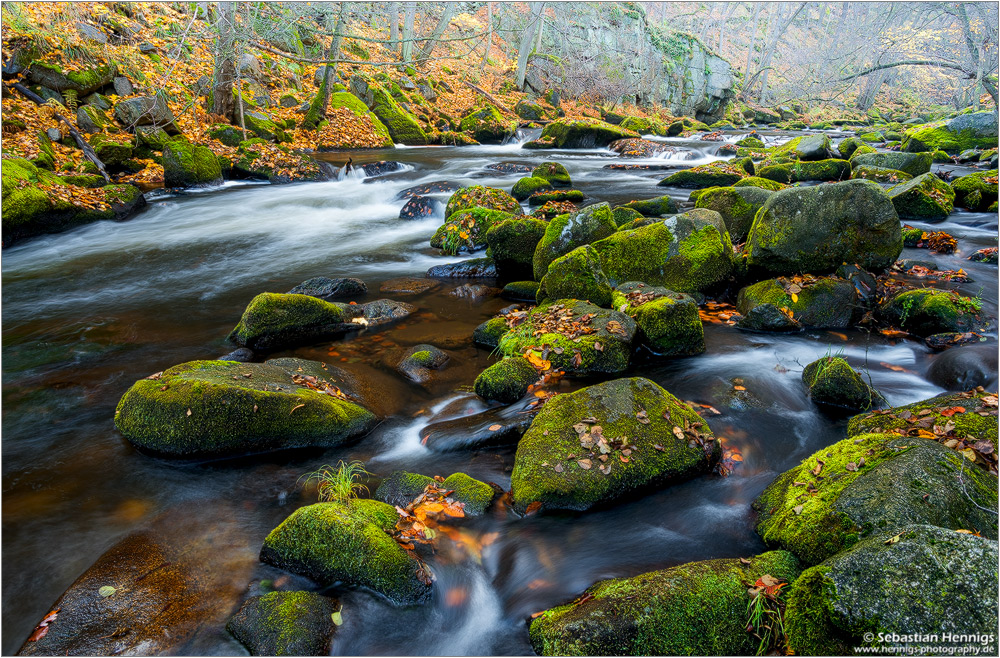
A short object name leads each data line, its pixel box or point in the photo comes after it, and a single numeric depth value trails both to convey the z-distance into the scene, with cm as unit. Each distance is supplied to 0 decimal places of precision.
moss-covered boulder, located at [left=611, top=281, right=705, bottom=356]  657
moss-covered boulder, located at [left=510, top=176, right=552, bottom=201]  1395
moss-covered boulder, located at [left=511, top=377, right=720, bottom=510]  413
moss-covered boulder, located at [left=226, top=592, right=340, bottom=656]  300
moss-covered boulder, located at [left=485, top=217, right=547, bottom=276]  912
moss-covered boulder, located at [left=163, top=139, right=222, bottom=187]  1488
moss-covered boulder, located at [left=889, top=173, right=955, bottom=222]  1128
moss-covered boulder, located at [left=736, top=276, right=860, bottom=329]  721
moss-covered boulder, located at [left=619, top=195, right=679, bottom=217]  1164
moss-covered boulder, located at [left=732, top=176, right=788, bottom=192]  1159
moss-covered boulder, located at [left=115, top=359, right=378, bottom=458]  470
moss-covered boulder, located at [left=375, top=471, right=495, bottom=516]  422
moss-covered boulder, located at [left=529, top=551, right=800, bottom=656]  279
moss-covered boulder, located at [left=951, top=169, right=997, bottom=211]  1203
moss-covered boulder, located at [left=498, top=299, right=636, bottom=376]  614
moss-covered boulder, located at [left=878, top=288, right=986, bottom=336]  669
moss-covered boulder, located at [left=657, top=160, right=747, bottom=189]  1530
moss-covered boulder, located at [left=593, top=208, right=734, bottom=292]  791
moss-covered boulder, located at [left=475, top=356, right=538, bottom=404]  566
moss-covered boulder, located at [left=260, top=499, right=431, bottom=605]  341
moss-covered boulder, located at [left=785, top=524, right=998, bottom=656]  229
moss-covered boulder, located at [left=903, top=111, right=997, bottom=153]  1947
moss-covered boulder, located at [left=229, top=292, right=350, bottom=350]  695
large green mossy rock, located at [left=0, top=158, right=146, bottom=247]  1083
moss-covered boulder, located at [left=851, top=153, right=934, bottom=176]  1549
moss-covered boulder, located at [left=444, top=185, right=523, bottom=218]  1155
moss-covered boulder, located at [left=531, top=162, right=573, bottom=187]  1540
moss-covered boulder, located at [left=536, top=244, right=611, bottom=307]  741
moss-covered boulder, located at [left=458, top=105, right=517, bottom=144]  2545
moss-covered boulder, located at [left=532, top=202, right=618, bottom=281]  849
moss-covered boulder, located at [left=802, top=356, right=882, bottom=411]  540
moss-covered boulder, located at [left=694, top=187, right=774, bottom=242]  967
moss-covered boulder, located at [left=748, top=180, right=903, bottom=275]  743
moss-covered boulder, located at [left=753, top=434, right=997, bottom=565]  308
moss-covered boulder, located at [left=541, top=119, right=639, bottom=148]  2442
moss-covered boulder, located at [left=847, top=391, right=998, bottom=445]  384
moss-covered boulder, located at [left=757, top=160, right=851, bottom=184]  1591
